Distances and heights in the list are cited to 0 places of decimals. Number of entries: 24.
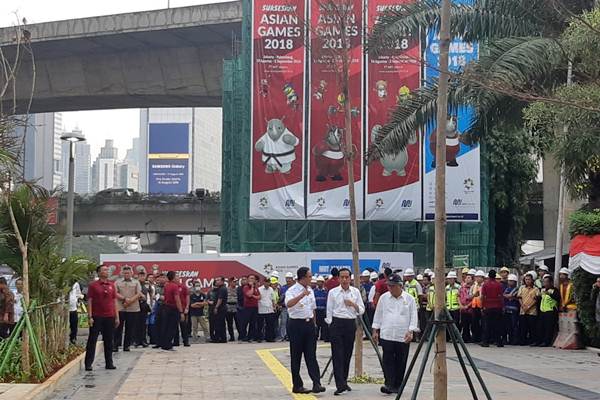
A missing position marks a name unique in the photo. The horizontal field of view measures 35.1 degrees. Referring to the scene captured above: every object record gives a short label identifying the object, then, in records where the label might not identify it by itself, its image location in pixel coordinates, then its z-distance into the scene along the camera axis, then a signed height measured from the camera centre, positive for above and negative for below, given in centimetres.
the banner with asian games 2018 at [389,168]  3491 +301
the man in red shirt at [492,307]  2288 -137
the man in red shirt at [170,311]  2105 -138
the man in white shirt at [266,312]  2497 -165
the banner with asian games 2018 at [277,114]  3438 +494
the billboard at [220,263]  2803 -42
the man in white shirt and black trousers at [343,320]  1294 -97
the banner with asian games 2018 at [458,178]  3469 +264
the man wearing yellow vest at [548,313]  2230 -148
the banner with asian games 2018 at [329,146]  3447 +376
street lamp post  2434 +235
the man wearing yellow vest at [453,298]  2381 -121
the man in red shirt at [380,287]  2055 -83
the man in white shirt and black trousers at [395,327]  1252 -103
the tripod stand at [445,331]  942 -85
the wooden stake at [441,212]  941 +38
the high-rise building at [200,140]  11998 +1530
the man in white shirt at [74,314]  2145 -151
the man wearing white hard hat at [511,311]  2333 -150
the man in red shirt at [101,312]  1659 -110
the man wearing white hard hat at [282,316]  2533 -180
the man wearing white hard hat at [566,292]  2194 -99
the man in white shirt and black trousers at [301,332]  1295 -113
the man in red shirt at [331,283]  2415 -86
